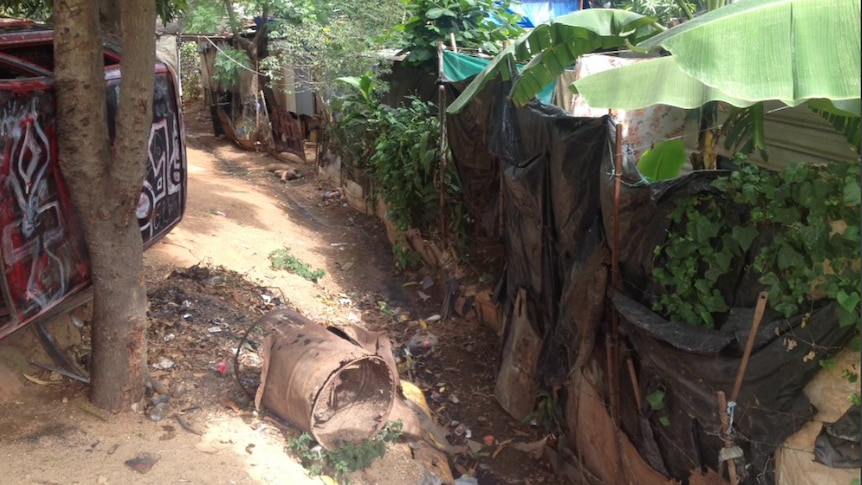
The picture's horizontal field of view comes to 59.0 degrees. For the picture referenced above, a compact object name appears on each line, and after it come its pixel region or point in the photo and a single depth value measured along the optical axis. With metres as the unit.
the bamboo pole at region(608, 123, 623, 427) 4.37
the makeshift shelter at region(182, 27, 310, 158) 15.75
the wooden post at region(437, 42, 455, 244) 7.99
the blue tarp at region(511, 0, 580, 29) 16.88
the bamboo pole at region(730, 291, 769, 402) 3.44
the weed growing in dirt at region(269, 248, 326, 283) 8.49
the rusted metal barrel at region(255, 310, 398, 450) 4.64
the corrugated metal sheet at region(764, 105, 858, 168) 5.08
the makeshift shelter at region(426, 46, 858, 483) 3.49
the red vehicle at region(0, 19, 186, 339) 3.96
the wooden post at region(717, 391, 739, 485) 3.62
